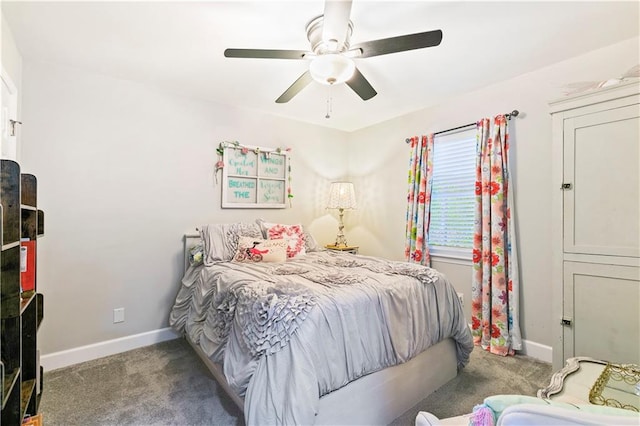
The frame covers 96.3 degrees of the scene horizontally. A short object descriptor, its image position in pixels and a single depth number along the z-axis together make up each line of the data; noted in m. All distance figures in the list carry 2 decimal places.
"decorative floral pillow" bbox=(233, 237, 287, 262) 2.58
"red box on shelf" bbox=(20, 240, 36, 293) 1.32
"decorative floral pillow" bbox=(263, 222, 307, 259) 2.87
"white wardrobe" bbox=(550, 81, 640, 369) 1.65
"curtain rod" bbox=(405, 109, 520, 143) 2.54
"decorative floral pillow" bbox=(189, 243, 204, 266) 2.58
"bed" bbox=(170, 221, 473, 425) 1.31
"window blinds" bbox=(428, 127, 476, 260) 2.89
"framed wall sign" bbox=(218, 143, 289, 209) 3.12
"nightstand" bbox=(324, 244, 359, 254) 3.62
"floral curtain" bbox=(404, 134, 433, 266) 3.13
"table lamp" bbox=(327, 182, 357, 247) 3.69
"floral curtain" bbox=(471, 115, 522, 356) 2.49
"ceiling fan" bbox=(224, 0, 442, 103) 1.45
